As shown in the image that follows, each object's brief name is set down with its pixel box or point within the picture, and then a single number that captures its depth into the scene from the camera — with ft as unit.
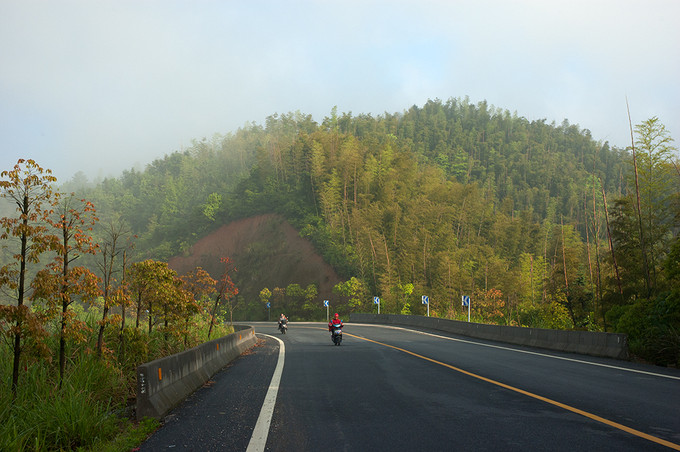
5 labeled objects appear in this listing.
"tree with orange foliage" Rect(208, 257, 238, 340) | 76.77
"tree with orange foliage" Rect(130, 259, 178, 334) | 46.93
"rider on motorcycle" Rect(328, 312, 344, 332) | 78.69
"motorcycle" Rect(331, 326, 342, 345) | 77.66
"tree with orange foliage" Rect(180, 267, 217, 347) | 62.17
